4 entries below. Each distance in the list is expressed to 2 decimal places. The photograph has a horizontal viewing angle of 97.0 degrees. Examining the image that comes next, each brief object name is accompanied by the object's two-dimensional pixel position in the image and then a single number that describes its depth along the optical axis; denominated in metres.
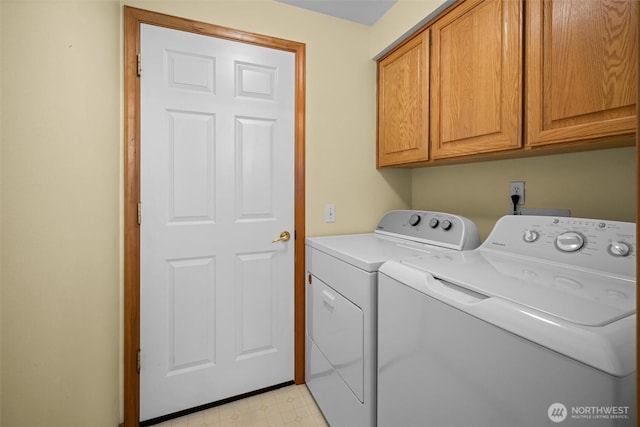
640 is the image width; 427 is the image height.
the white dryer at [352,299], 1.17
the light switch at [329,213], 1.90
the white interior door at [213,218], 1.51
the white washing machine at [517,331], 0.50
